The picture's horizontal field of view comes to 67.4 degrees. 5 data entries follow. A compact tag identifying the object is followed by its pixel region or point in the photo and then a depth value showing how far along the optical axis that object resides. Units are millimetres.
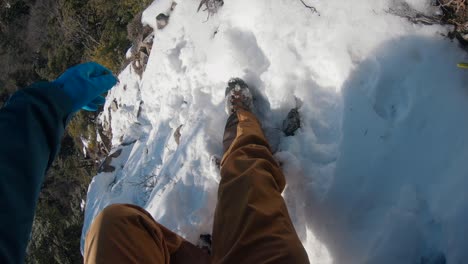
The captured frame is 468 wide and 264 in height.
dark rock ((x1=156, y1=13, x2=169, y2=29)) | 4316
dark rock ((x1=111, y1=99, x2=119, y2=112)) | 5400
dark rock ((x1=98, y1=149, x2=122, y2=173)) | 4875
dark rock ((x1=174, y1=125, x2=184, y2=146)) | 3493
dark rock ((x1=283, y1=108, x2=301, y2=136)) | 2482
